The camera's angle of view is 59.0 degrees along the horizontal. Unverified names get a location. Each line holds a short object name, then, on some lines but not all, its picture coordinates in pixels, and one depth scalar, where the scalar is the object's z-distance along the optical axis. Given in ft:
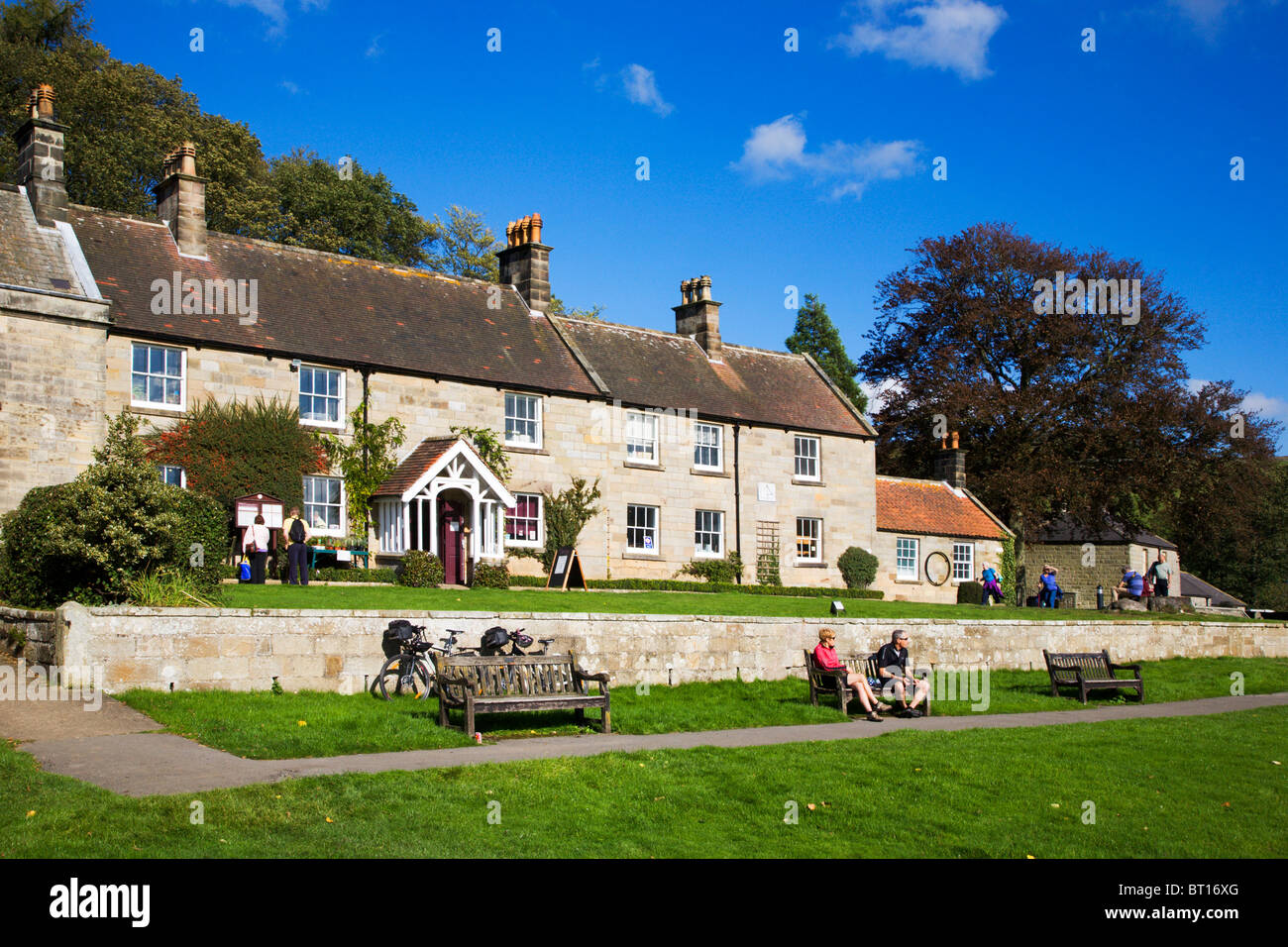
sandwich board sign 90.84
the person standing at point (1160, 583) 118.01
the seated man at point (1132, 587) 106.52
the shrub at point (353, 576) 78.89
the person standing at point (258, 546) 74.18
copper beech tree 137.18
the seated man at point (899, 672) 50.14
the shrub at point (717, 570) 106.11
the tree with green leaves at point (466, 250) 165.68
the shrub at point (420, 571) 80.89
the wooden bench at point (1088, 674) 58.29
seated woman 48.47
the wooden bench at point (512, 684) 39.60
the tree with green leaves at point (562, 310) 168.96
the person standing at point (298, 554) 74.28
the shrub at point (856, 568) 117.08
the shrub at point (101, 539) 46.47
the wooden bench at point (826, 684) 49.29
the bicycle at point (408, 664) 45.29
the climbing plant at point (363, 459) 86.74
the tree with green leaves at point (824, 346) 203.21
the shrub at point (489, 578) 86.02
